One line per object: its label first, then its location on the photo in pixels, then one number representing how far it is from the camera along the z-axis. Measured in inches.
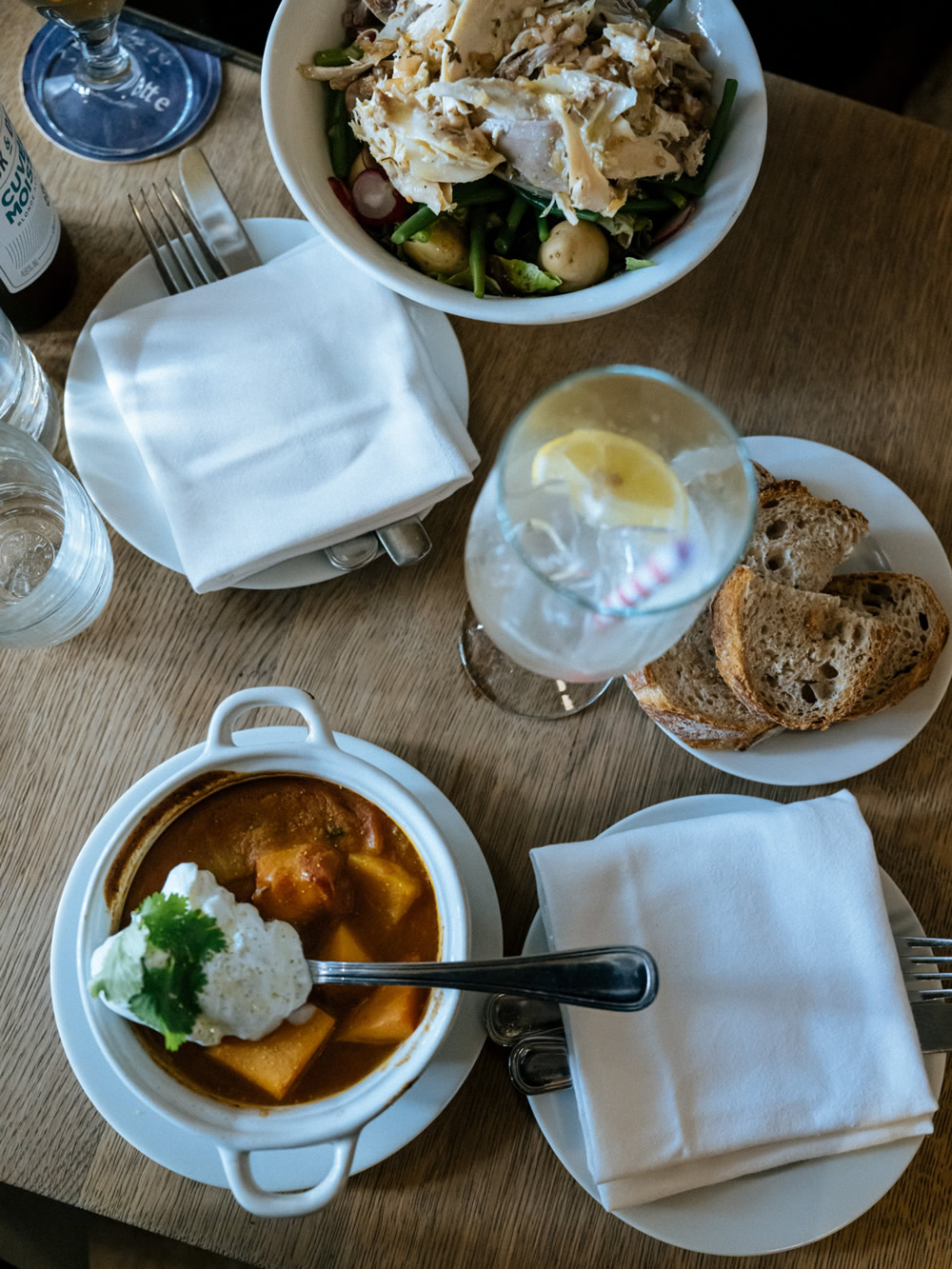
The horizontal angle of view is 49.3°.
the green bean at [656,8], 48.2
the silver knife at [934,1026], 42.7
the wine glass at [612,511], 33.0
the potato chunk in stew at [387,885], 41.3
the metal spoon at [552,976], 37.9
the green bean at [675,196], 47.2
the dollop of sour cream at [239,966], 37.1
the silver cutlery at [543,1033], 42.0
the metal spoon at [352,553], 46.5
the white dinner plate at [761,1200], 41.1
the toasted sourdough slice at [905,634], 45.7
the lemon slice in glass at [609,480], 33.7
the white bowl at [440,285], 45.1
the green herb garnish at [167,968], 36.2
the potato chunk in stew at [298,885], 40.4
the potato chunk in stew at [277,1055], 39.0
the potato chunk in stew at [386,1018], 39.8
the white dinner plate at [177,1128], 41.3
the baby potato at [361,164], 47.2
